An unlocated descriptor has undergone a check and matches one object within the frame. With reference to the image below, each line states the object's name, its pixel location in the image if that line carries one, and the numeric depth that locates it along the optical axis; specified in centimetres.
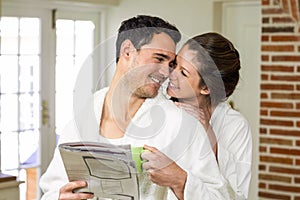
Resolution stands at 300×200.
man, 281
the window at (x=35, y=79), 614
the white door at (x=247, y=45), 594
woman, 275
